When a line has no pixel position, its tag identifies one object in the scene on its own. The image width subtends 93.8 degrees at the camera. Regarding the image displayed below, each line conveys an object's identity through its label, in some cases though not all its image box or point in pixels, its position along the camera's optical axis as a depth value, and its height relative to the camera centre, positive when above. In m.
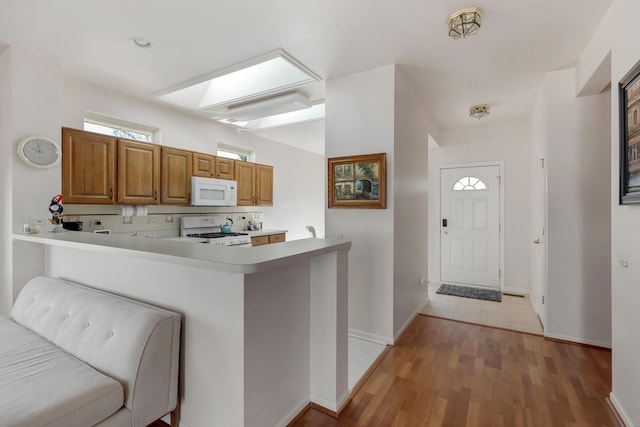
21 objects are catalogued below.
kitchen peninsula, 1.40 -0.54
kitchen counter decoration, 2.58 +0.01
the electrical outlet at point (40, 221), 2.64 -0.08
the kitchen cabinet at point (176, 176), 3.72 +0.47
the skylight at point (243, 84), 2.93 +1.43
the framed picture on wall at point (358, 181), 2.84 +0.31
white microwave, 4.00 +0.30
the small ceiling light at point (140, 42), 2.45 +1.42
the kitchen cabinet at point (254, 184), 4.80 +0.49
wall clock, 2.57 +0.54
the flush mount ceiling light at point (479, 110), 3.88 +1.35
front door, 4.74 -0.21
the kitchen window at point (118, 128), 3.45 +1.06
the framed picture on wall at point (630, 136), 1.60 +0.43
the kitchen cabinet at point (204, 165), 4.09 +0.67
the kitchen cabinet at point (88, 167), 2.90 +0.46
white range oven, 4.02 -0.29
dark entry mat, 4.27 -1.20
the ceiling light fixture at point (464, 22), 2.01 +1.32
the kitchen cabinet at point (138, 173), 3.28 +0.46
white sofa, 1.25 -0.77
